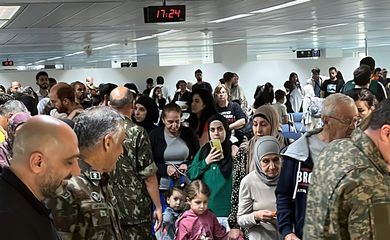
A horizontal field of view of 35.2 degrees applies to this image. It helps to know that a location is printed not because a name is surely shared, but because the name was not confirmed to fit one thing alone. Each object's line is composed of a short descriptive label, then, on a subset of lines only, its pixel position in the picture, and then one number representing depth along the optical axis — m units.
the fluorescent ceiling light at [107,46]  18.05
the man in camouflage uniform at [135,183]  4.33
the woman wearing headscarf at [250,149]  4.58
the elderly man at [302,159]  3.46
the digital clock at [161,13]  8.29
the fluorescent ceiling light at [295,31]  16.09
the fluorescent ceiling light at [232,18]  11.14
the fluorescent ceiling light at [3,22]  10.01
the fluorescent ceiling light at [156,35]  14.24
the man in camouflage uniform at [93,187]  2.70
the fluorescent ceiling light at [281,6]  9.48
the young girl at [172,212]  5.35
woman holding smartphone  5.30
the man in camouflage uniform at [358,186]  2.34
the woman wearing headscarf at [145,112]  6.38
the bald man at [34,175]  2.10
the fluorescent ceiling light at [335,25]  14.28
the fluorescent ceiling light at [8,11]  8.41
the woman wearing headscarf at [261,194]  4.16
